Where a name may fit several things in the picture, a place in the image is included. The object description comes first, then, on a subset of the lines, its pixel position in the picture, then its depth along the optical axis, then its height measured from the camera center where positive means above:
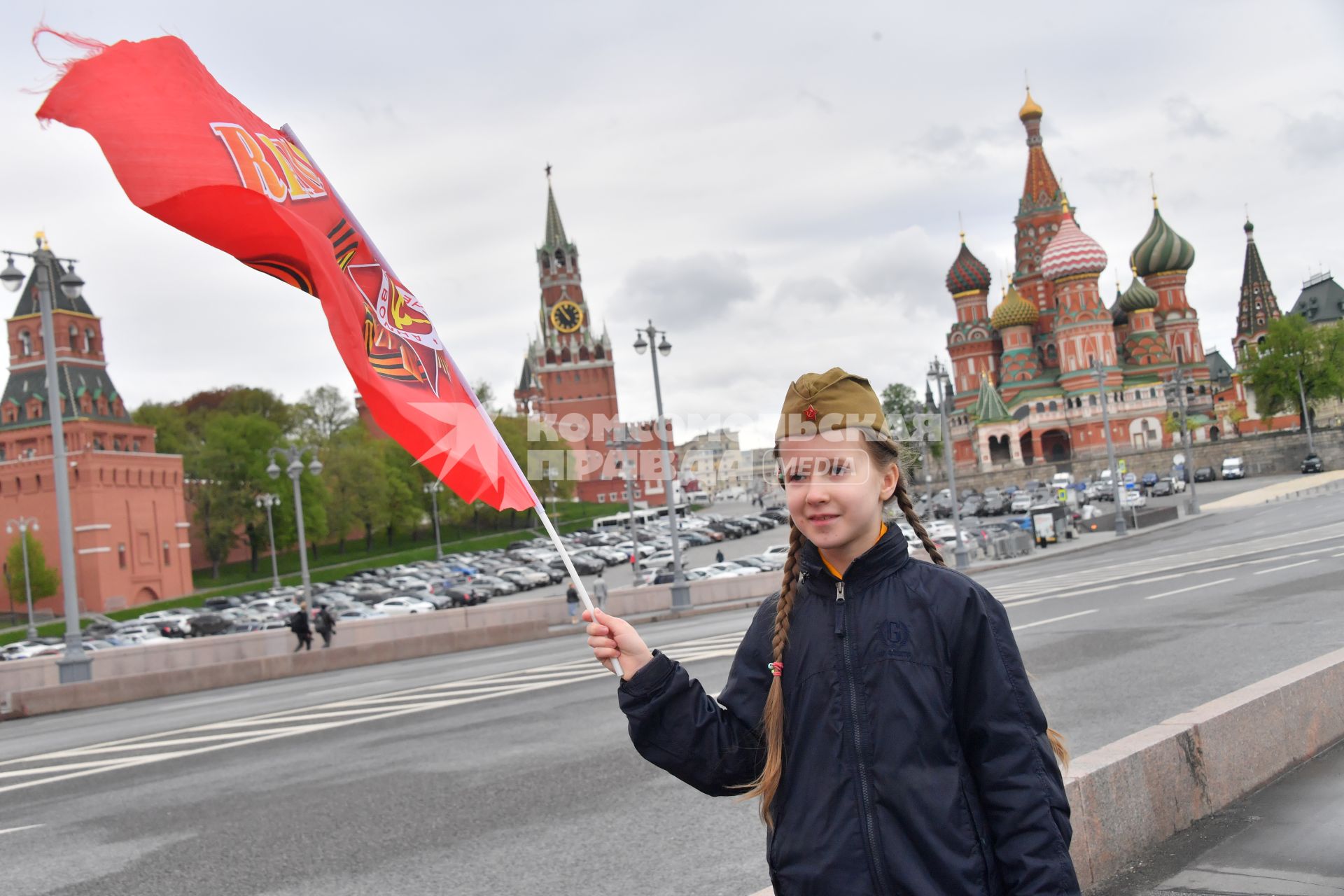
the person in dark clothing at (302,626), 29.03 -1.87
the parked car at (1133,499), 61.62 -2.30
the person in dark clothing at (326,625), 29.39 -1.95
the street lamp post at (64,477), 22.50 +2.01
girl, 2.78 -0.56
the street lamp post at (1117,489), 50.00 -1.37
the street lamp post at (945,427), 42.59 +2.09
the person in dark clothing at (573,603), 37.31 -2.69
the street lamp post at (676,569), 34.94 -1.85
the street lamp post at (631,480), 46.12 +1.51
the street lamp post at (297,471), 35.47 +2.45
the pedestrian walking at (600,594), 32.95 -2.26
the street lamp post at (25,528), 63.25 +3.33
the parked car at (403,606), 49.19 -2.89
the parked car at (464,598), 54.44 -3.08
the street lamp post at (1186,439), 57.88 +0.63
